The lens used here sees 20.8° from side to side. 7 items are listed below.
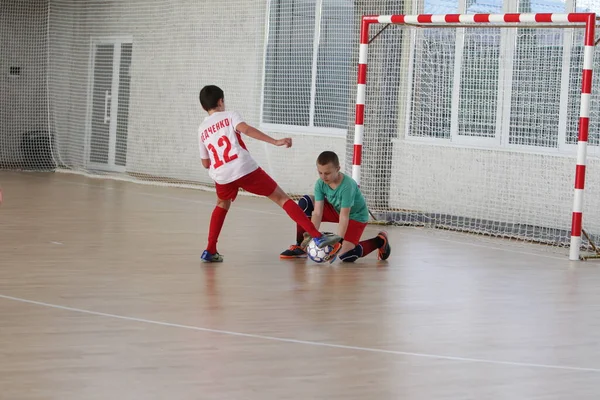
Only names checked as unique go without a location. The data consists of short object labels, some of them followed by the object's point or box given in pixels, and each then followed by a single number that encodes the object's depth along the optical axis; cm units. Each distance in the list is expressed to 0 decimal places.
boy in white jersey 1021
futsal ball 1045
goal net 1492
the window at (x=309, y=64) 1887
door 2421
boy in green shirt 1050
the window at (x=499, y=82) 1511
